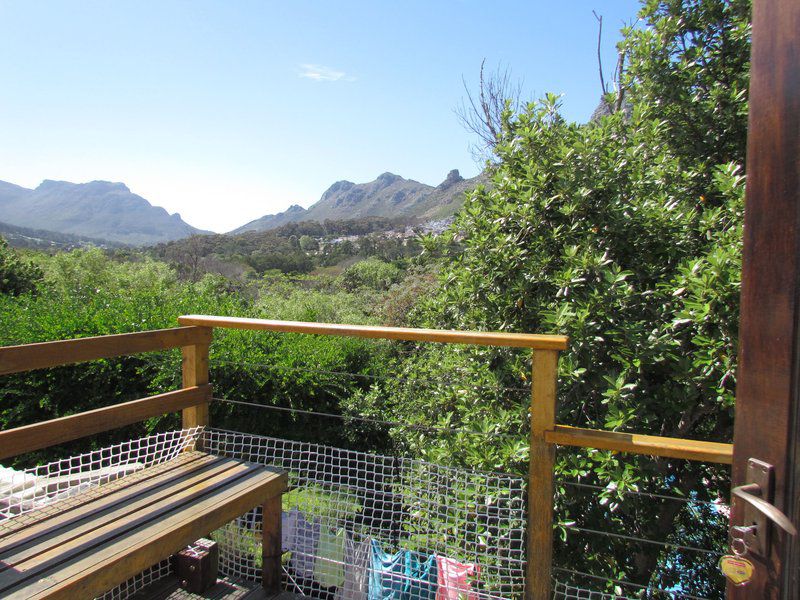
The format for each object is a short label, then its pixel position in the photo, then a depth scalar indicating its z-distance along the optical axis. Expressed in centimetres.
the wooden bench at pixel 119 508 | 133
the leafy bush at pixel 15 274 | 884
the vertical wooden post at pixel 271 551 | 203
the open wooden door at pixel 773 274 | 95
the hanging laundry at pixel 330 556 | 244
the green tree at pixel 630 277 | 208
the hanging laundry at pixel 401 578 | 224
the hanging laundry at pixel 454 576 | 204
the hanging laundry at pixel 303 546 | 239
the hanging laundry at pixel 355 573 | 239
